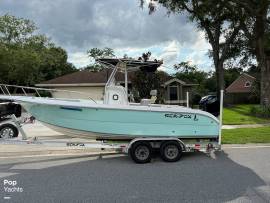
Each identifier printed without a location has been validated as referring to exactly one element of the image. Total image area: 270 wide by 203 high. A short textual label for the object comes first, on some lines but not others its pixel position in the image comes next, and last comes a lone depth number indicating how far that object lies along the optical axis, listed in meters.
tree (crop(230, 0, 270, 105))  26.84
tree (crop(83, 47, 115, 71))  69.31
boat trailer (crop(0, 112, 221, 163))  9.51
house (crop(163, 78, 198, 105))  40.44
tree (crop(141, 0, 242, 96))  32.57
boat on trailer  9.59
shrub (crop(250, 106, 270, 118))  24.70
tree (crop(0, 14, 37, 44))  51.53
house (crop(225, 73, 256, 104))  57.69
